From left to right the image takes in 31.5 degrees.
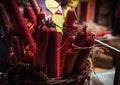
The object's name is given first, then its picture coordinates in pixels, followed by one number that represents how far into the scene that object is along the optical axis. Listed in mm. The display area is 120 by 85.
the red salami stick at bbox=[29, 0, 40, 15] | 506
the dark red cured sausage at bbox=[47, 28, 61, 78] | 437
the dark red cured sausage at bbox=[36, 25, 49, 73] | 426
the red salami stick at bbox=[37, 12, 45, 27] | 459
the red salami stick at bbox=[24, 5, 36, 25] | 540
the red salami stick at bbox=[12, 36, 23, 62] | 462
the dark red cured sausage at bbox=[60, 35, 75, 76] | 477
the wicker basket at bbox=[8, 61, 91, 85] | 446
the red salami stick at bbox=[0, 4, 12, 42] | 471
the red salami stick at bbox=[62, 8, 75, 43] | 476
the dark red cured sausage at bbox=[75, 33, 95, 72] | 465
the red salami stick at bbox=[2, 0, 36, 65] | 430
